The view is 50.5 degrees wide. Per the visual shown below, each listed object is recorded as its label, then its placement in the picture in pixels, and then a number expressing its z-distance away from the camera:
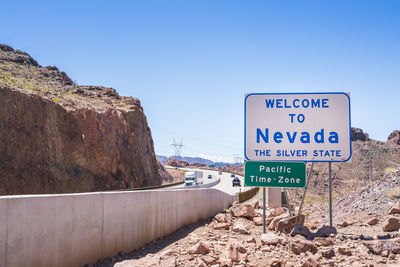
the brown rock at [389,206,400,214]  10.35
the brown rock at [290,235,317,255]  6.89
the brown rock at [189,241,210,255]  7.00
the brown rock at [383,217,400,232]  8.78
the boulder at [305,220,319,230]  10.96
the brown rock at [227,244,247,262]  6.54
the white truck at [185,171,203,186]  64.85
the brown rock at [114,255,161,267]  6.17
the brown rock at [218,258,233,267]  6.34
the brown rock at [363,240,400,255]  6.62
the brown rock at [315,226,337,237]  8.35
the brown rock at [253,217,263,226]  13.01
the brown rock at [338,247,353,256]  6.69
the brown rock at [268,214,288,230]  10.66
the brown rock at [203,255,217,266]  6.39
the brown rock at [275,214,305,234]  9.36
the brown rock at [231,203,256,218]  14.46
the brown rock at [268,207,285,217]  13.82
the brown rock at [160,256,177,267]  6.18
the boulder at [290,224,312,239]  8.25
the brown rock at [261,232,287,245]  7.43
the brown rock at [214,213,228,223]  13.22
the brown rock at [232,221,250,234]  10.52
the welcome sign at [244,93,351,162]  9.50
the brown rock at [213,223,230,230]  12.05
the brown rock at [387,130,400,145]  154.12
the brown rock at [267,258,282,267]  6.38
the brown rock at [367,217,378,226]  10.35
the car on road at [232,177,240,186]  74.84
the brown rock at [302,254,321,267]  5.98
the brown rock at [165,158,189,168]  153.86
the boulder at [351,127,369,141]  145.80
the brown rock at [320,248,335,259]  6.61
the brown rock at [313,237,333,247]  7.29
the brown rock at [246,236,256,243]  7.90
